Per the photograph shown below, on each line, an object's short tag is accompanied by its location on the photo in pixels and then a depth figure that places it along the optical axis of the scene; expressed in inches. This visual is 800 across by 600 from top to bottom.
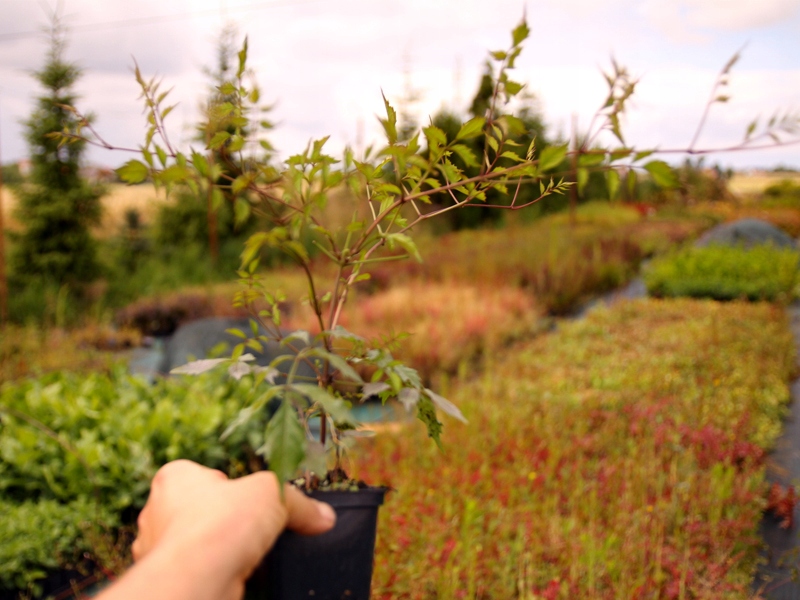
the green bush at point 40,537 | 109.0
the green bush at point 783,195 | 1013.2
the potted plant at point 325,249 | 36.0
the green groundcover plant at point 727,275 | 343.0
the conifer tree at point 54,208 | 372.2
